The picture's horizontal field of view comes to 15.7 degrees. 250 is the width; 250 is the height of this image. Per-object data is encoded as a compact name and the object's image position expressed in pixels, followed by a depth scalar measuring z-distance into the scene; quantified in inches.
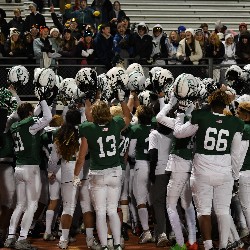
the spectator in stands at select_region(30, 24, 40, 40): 630.5
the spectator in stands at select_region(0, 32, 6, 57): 623.4
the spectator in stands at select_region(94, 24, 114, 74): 606.9
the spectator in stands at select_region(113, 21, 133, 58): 613.2
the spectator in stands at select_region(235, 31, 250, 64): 631.2
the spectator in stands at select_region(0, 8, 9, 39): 665.0
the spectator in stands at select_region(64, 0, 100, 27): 695.7
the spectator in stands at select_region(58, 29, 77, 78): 597.6
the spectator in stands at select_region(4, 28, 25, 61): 615.8
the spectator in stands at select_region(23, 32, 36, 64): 614.4
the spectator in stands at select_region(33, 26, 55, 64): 606.2
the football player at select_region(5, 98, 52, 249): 423.2
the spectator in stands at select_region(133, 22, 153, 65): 608.5
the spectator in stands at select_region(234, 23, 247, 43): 665.6
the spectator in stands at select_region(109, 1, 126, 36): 700.7
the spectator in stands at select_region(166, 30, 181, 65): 623.8
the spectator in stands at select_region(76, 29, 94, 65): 611.9
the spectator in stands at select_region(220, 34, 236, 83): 633.6
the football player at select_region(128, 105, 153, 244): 443.2
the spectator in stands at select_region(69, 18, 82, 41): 652.2
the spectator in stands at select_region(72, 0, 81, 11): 713.6
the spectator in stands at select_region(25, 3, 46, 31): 672.7
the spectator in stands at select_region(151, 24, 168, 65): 616.4
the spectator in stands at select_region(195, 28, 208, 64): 629.2
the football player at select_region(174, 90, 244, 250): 379.9
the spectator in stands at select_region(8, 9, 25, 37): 682.6
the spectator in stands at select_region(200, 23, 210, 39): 665.1
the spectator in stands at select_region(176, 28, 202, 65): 616.4
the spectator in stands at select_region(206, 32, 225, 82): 633.6
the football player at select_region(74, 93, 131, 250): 393.4
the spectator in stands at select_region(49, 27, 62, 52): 631.8
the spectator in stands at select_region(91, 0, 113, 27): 703.1
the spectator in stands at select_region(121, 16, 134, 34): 632.4
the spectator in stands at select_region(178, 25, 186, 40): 650.3
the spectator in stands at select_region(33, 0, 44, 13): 788.6
